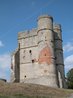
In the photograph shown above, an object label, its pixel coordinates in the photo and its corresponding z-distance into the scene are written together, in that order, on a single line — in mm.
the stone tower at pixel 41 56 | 21708
